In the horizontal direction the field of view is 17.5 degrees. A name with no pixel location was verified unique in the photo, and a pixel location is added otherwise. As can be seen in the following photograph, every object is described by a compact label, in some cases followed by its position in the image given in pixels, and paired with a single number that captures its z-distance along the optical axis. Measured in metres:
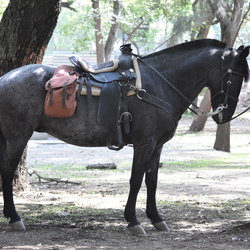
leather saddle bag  8.83
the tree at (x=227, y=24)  26.52
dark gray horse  9.00
